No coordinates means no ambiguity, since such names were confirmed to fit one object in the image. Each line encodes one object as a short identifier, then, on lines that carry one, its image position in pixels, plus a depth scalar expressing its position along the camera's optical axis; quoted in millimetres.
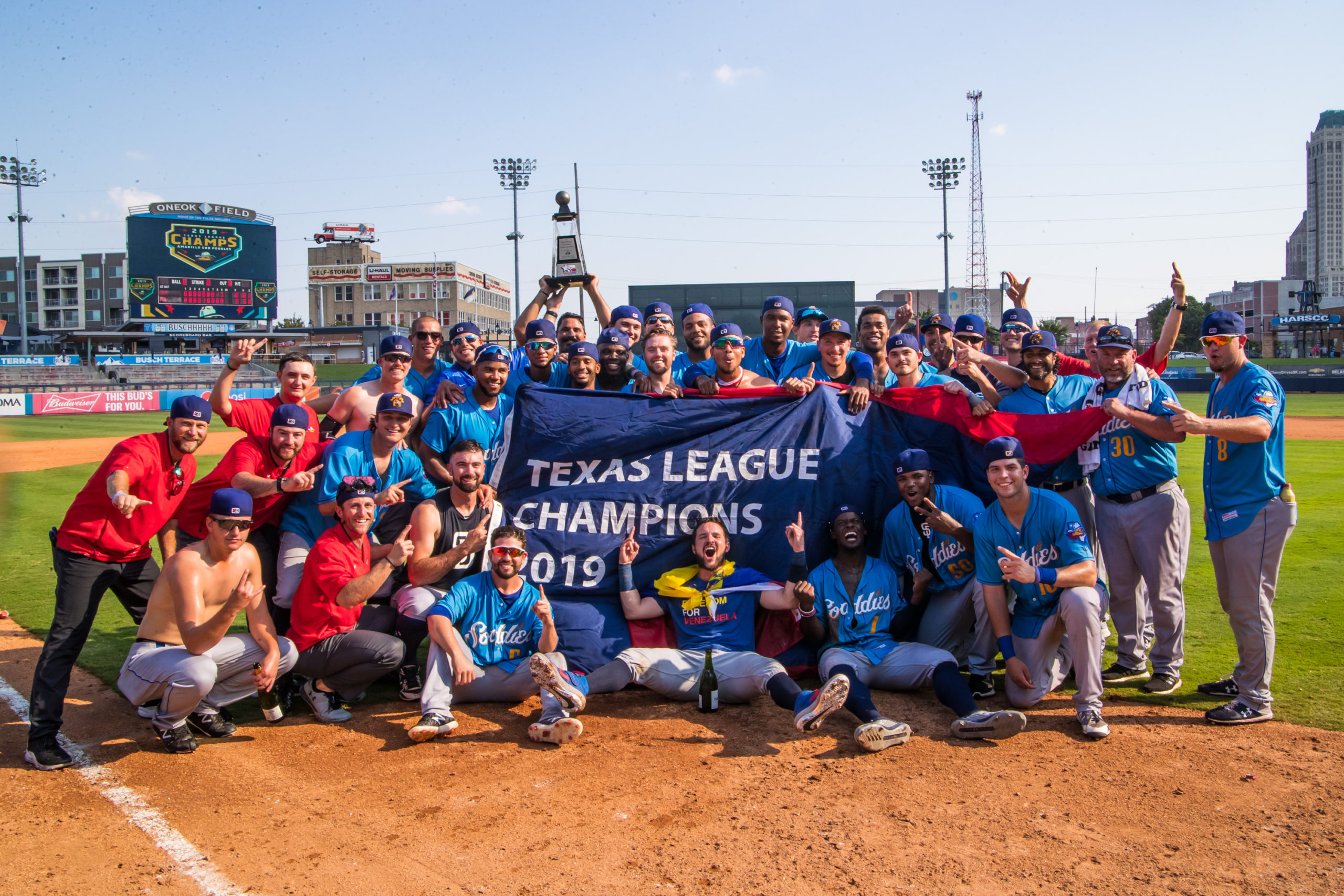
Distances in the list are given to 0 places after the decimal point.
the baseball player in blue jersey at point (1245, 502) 5090
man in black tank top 5816
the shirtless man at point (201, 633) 4902
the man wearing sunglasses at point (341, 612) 5473
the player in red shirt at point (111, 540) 4902
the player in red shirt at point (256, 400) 6160
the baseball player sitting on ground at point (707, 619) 5559
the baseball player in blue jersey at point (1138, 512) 5590
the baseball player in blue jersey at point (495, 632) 5379
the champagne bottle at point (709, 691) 5512
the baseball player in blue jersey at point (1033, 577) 5203
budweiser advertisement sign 36156
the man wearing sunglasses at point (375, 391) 6574
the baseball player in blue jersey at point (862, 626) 5379
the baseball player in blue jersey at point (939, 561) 5812
